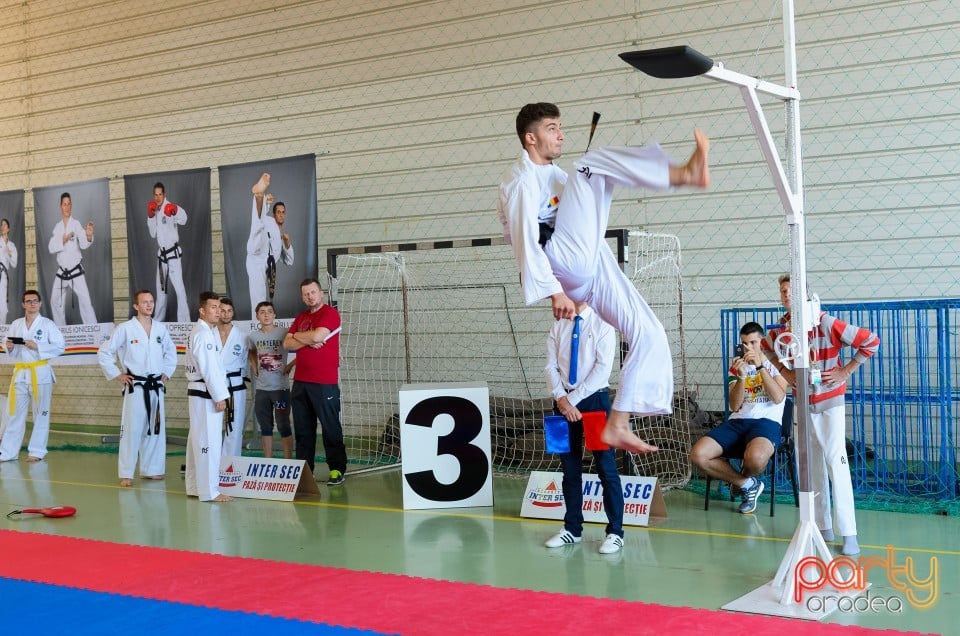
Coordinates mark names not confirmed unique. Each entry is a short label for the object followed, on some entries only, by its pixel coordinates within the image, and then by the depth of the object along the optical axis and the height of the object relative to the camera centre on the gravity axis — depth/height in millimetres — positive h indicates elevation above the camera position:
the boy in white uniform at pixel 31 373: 11102 -532
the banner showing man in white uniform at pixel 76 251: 12188 +994
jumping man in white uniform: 3977 +334
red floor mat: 4531 -1506
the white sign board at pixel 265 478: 8320 -1393
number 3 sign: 7762 -1064
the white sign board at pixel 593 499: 6879 -1391
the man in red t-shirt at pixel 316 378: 8750 -536
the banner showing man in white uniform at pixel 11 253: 13102 +1046
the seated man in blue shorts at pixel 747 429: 6895 -896
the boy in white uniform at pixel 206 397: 8383 -653
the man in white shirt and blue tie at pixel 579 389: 6285 -516
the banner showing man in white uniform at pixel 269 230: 10000 +988
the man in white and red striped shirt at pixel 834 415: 5793 -685
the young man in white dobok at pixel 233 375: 9219 -517
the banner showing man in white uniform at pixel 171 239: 11227 +1026
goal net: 9281 -204
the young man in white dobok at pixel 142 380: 9531 -561
